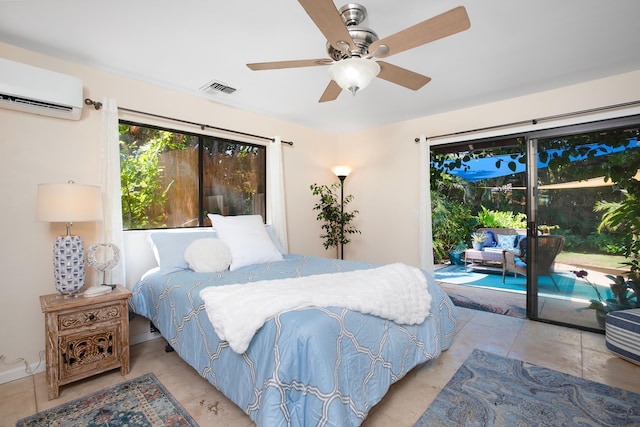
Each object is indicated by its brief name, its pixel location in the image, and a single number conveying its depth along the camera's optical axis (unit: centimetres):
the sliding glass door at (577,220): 284
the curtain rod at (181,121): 247
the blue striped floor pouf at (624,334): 227
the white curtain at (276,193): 377
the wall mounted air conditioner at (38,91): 202
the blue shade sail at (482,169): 579
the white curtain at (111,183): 249
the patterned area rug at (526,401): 167
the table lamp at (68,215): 199
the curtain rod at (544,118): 272
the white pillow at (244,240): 273
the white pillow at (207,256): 247
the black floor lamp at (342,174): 444
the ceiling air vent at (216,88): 284
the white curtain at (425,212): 368
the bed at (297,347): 129
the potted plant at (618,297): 277
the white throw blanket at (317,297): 146
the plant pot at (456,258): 642
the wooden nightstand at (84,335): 191
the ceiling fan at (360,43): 136
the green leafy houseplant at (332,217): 440
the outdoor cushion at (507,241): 573
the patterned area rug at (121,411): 168
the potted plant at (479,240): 607
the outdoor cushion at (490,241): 609
